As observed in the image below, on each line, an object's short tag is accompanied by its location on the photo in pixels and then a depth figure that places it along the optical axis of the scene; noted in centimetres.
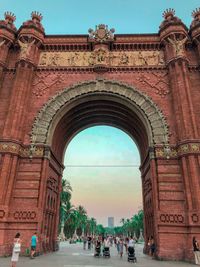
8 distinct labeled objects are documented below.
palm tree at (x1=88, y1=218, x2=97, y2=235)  11800
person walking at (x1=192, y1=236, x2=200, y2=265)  1169
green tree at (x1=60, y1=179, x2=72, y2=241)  4362
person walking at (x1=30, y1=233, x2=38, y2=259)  1252
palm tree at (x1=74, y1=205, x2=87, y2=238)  6652
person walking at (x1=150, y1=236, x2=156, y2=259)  1406
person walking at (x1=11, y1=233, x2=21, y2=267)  884
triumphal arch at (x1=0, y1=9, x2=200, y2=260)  1402
